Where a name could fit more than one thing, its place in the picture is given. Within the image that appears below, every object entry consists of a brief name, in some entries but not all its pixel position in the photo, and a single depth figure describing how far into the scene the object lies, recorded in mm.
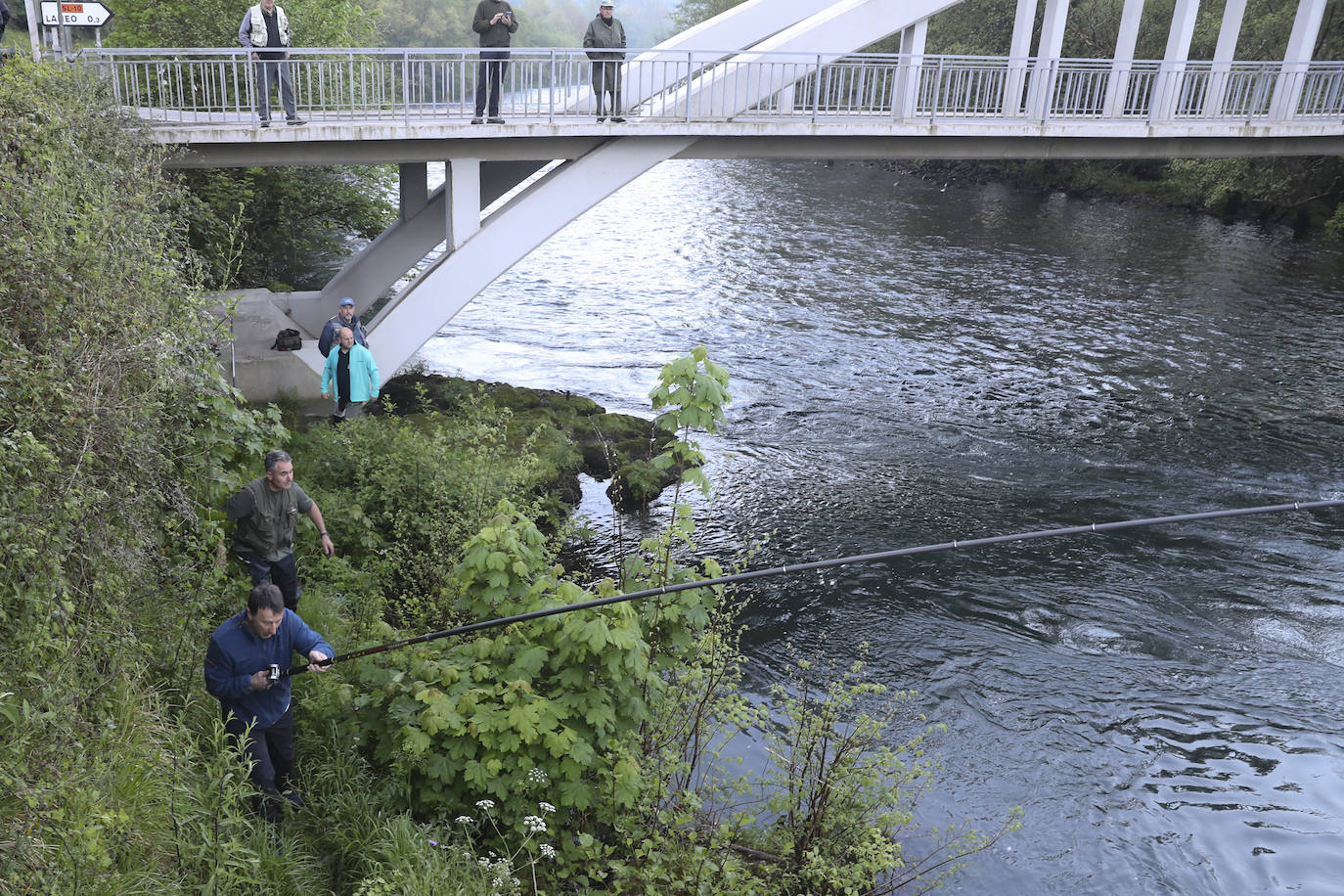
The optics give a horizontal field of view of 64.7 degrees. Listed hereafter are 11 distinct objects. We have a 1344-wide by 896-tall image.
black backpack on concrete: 12641
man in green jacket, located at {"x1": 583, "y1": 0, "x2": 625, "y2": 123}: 12570
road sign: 10391
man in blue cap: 10250
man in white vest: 11258
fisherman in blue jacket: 4879
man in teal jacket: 10117
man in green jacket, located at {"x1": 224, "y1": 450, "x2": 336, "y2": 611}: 6430
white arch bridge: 11906
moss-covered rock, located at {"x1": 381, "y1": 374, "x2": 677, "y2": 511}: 11812
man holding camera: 11914
